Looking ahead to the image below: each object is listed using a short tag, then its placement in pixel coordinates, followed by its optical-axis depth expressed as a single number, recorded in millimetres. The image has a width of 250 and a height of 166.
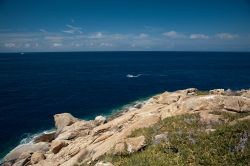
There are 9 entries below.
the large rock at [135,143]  20928
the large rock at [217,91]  42094
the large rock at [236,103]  26859
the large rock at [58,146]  38219
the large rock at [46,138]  48625
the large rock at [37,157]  36531
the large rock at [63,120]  50384
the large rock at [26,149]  42169
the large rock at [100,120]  46081
